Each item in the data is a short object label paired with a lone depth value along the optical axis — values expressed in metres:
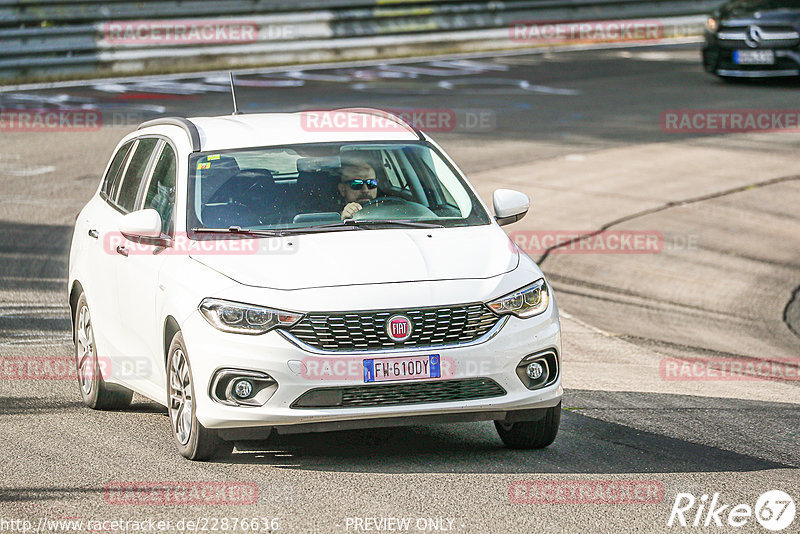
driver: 15.42
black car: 48.09
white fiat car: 13.16
